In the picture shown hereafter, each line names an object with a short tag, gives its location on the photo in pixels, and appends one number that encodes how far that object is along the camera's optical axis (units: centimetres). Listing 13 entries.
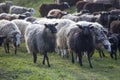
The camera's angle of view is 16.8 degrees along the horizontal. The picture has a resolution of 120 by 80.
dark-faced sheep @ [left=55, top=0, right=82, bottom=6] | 5028
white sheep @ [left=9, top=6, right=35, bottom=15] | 4313
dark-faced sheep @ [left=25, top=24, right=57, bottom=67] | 1867
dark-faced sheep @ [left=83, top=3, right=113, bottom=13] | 3938
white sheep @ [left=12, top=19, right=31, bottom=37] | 2592
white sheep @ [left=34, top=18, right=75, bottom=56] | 2140
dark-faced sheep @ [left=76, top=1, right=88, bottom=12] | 4297
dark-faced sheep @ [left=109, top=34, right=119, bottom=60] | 2188
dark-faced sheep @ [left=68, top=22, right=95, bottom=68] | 1858
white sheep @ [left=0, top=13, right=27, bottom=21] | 3218
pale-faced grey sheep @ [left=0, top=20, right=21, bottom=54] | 2272
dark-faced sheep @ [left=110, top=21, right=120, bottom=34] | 2545
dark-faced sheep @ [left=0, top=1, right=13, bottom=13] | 4866
